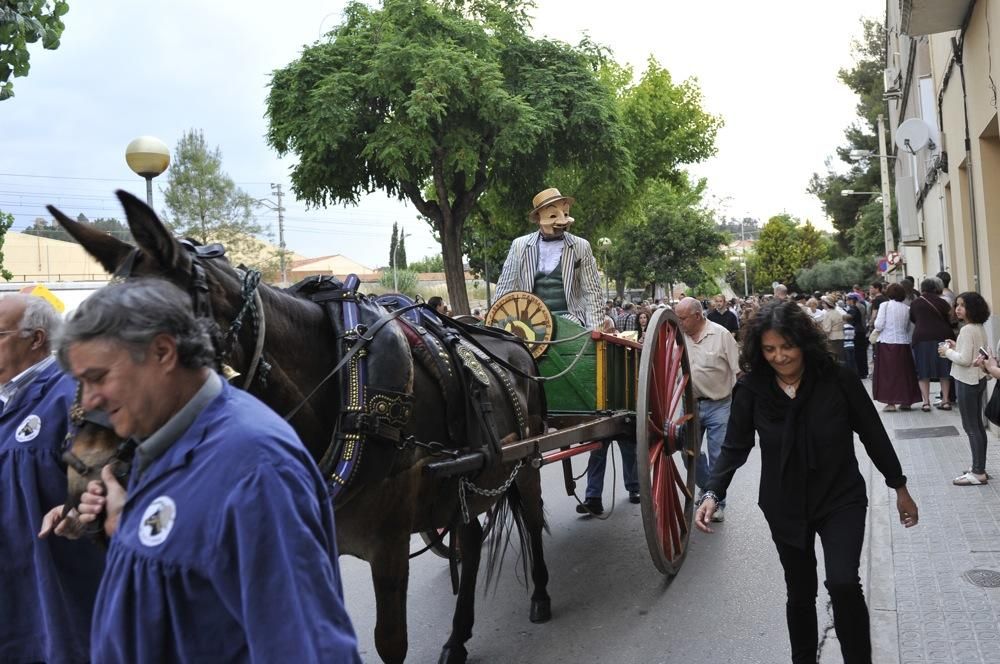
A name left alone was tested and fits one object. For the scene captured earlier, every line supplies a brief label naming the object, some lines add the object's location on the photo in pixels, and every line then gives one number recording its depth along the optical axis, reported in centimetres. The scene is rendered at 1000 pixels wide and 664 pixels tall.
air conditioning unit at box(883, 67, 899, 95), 2954
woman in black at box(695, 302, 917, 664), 362
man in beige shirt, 724
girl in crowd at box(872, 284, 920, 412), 1234
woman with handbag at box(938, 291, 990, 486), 760
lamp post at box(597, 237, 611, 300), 3338
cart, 548
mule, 266
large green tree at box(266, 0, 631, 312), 2023
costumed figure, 618
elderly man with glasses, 265
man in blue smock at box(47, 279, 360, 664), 154
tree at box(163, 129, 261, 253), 4947
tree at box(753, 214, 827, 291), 7962
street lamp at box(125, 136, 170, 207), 1059
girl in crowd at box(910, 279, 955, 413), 1184
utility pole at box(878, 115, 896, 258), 3676
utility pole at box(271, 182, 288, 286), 5563
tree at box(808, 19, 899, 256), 5128
